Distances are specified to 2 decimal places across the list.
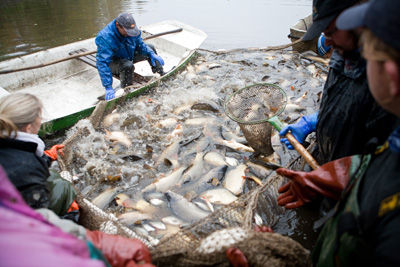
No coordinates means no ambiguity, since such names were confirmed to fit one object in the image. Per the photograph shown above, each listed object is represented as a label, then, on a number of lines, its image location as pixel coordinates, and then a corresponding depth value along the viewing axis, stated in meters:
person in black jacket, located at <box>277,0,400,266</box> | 0.99
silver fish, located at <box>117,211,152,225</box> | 2.98
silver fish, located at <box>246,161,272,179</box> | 3.70
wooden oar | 5.74
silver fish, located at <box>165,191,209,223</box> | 3.08
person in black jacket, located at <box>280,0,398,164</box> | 1.96
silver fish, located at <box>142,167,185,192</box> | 3.54
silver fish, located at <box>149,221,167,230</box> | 2.95
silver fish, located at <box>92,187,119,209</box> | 3.28
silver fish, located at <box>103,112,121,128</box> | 4.79
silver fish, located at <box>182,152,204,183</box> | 3.73
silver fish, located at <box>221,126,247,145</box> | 4.43
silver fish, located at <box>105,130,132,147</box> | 4.43
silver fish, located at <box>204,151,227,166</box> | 3.99
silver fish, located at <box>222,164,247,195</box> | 3.52
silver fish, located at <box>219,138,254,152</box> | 4.20
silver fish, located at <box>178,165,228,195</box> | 3.56
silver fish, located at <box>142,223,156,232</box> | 2.92
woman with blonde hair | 2.05
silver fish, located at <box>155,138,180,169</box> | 4.01
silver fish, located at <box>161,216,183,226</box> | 3.01
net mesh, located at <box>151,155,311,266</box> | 1.72
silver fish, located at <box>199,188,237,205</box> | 3.30
